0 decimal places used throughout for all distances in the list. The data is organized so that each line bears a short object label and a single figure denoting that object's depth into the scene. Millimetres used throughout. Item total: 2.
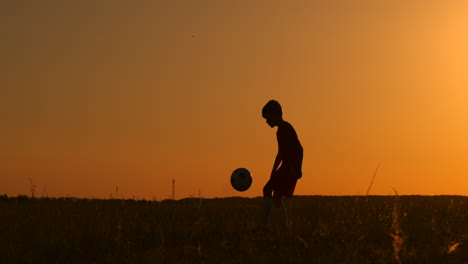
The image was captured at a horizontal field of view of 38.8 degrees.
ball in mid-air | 13531
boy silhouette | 9633
